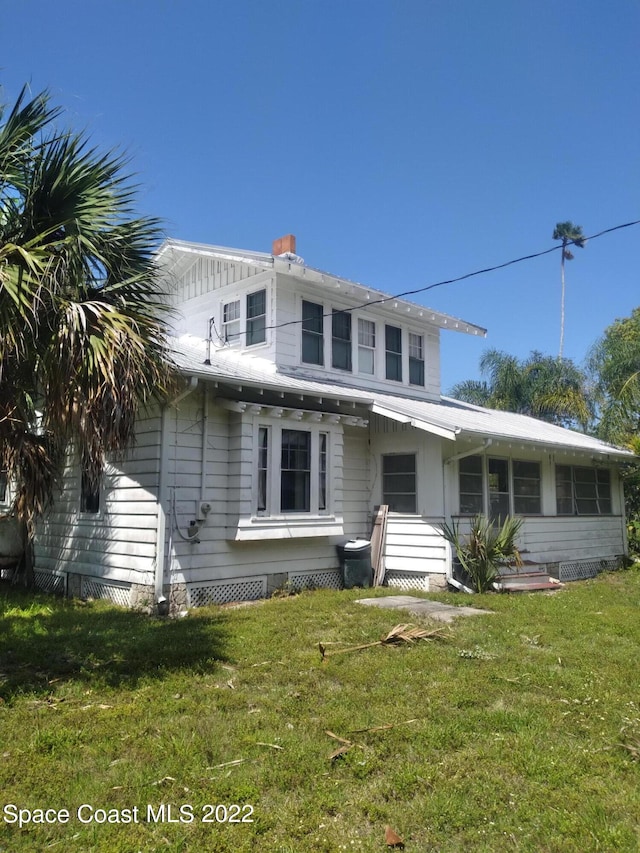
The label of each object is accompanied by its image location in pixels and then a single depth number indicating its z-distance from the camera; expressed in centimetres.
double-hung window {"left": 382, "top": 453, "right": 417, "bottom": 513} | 1205
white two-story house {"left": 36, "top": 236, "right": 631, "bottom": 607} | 939
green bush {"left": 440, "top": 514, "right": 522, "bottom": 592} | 1116
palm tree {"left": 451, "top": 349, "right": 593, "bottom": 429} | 2898
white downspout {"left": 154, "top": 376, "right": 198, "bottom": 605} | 880
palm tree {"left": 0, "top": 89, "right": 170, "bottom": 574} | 558
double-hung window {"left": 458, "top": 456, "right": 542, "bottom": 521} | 1252
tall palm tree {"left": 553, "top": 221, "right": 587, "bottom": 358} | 4791
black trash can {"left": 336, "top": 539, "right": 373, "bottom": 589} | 1141
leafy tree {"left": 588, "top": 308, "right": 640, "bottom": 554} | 1791
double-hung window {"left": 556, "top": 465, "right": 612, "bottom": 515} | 1527
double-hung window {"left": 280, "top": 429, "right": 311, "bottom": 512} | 1052
